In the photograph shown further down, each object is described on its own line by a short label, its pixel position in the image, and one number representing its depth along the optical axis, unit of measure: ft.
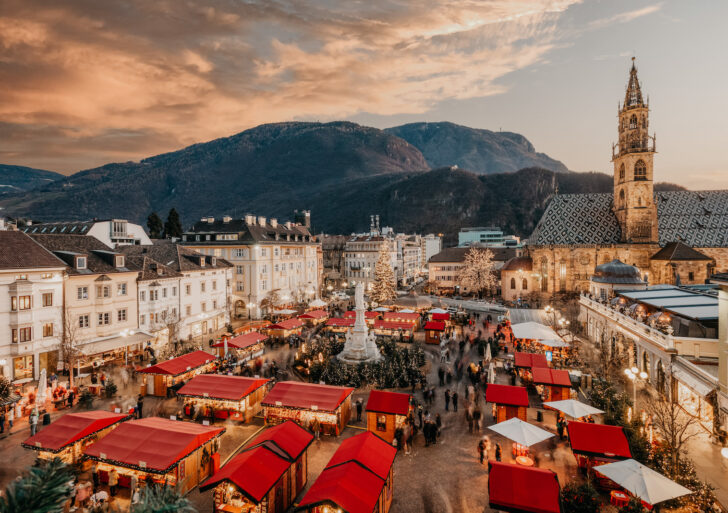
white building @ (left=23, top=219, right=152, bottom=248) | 150.10
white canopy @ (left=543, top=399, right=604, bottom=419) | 55.11
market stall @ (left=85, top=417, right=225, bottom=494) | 41.93
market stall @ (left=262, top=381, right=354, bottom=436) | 58.65
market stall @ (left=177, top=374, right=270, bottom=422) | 63.41
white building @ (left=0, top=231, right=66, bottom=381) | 80.12
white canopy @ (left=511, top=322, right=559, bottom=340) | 96.12
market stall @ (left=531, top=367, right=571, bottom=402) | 67.56
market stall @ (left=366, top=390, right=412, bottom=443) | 57.31
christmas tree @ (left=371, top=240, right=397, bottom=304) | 176.45
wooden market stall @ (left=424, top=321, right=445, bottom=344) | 118.62
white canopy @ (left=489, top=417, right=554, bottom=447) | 47.92
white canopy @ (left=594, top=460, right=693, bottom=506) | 35.60
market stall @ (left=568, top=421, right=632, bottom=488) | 45.40
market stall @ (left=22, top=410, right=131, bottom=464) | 45.91
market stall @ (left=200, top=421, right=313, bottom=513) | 36.96
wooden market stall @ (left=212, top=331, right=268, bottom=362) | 94.73
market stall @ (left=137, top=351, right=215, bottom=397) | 74.74
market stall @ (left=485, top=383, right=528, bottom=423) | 59.93
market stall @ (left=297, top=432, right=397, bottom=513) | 34.17
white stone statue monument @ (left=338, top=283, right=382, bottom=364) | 92.58
